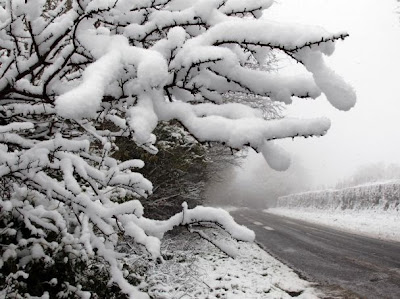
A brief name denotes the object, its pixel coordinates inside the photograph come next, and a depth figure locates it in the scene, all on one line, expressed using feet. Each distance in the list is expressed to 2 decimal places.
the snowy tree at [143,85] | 4.16
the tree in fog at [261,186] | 176.35
